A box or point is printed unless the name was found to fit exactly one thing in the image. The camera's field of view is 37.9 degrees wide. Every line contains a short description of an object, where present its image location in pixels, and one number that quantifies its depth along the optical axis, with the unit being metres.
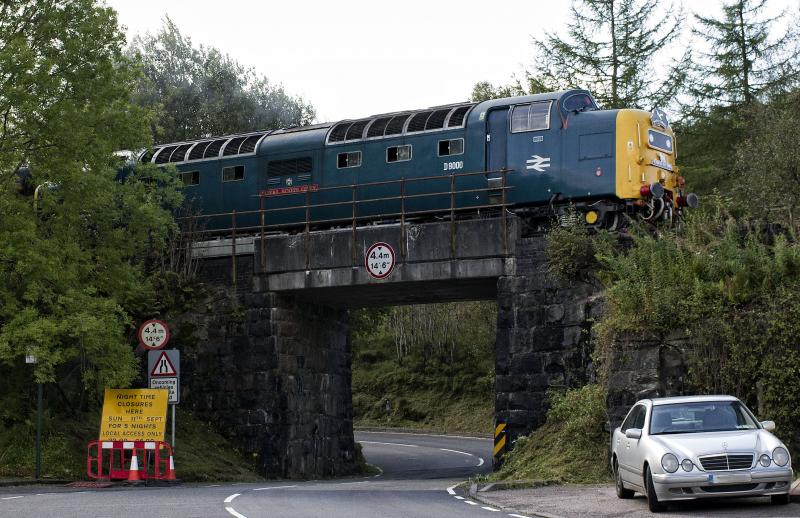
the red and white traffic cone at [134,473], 21.55
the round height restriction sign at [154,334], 23.64
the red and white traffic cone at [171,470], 22.24
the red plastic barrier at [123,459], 22.00
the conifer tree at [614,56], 42.88
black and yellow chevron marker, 23.28
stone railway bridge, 23.31
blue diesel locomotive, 24.89
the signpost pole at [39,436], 22.05
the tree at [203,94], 48.25
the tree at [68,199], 21.55
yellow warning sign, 22.62
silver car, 13.76
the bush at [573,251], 23.00
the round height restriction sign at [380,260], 25.70
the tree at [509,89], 43.62
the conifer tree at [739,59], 44.19
